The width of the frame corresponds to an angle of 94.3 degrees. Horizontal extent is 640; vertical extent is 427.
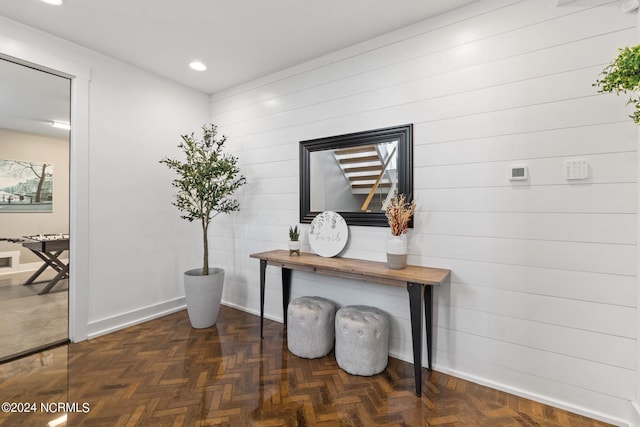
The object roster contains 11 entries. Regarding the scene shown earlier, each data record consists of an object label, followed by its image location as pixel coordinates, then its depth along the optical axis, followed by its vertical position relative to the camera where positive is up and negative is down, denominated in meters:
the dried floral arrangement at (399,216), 2.29 -0.01
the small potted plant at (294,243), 2.91 -0.26
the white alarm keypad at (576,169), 1.81 +0.27
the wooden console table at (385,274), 2.02 -0.44
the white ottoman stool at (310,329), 2.50 -0.97
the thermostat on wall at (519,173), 1.99 +0.28
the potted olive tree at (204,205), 3.06 +0.15
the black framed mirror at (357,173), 2.50 +0.39
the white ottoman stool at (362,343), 2.24 -0.98
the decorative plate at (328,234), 2.77 -0.17
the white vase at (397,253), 2.26 -0.29
